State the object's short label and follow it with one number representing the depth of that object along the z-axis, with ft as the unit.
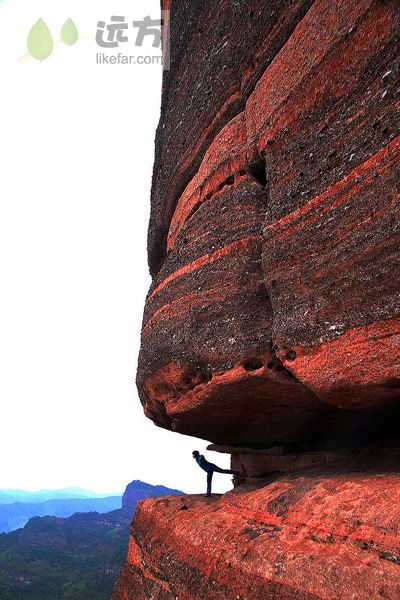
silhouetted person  39.09
